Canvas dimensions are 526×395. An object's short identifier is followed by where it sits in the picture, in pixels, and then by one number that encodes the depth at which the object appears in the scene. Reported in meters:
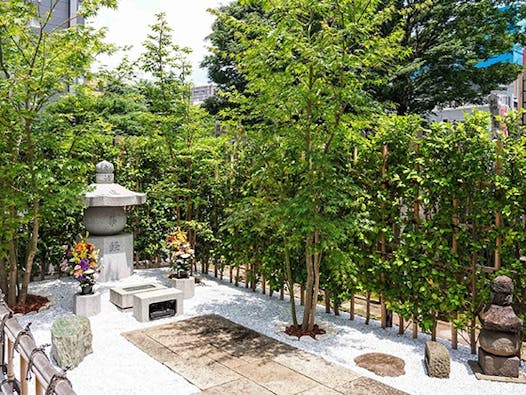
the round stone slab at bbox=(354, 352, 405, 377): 4.82
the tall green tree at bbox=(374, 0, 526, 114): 13.86
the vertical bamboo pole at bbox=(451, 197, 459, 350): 5.37
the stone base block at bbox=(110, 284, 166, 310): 7.00
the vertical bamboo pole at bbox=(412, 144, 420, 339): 5.72
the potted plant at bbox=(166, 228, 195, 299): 7.86
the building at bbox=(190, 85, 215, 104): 54.67
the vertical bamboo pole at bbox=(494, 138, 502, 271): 5.03
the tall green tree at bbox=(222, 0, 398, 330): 5.06
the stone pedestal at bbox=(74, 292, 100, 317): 6.67
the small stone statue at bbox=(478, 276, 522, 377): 4.59
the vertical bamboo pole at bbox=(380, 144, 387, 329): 6.03
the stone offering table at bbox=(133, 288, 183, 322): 6.50
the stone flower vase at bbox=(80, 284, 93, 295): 6.76
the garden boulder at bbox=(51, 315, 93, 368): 4.80
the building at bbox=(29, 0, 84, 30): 20.93
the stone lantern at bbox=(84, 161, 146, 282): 8.62
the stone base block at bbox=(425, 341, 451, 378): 4.68
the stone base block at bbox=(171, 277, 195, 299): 7.83
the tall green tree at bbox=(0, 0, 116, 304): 5.94
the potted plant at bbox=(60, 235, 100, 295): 6.68
